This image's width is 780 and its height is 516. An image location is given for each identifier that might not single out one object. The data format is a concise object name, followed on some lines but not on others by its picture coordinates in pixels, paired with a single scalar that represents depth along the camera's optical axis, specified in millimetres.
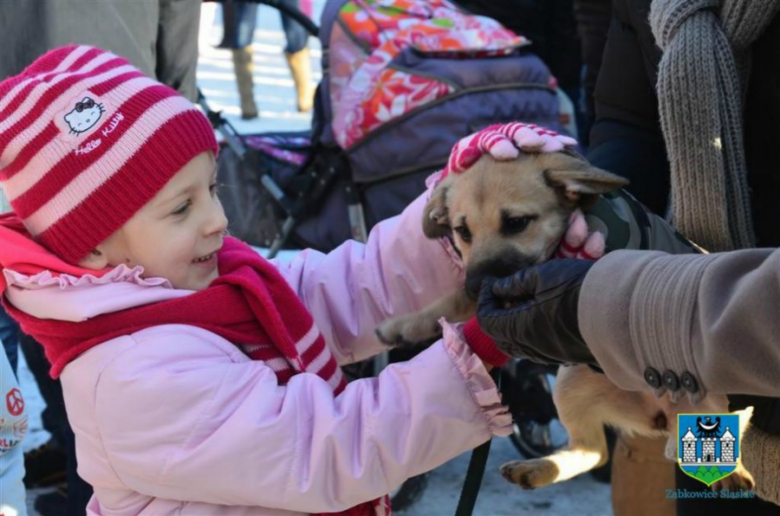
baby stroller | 3254
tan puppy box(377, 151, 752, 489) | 2066
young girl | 1594
